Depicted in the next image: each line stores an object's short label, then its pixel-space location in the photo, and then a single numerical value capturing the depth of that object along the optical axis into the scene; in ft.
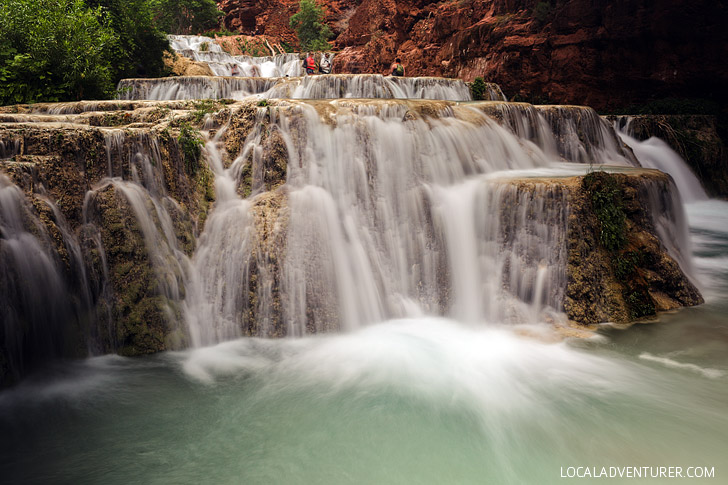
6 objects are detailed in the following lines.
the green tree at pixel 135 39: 41.93
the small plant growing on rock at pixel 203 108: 21.99
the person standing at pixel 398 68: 58.32
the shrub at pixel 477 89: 45.06
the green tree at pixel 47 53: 27.48
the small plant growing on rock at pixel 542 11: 49.90
